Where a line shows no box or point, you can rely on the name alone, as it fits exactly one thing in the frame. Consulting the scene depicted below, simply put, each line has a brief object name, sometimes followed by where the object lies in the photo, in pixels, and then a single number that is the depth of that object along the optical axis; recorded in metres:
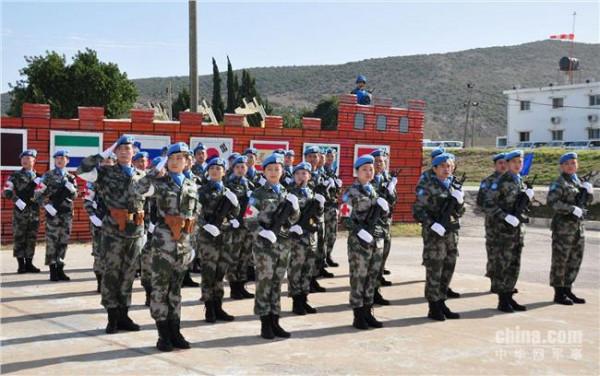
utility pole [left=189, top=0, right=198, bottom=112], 17.27
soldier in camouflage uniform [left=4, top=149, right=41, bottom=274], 11.17
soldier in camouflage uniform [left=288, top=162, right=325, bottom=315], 8.05
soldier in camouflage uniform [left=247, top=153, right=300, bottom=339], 7.14
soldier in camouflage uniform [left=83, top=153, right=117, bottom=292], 9.06
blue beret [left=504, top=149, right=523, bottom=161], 9.06
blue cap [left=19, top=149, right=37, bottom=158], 11.11
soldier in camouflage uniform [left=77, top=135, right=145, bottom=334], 7.29
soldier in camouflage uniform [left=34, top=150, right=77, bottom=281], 10.45
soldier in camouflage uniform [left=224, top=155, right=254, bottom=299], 9.06
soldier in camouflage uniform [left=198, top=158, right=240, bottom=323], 7.90
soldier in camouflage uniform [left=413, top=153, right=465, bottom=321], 8.20
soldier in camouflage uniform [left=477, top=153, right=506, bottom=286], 9.42
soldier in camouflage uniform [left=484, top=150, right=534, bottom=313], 8.96
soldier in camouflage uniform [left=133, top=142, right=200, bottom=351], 6.53
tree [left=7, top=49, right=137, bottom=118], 43.38
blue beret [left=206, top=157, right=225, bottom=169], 8.20
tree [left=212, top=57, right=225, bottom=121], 49.72
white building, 59.19
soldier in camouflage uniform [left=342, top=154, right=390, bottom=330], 7.59
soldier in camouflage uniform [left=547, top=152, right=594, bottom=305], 9.43
